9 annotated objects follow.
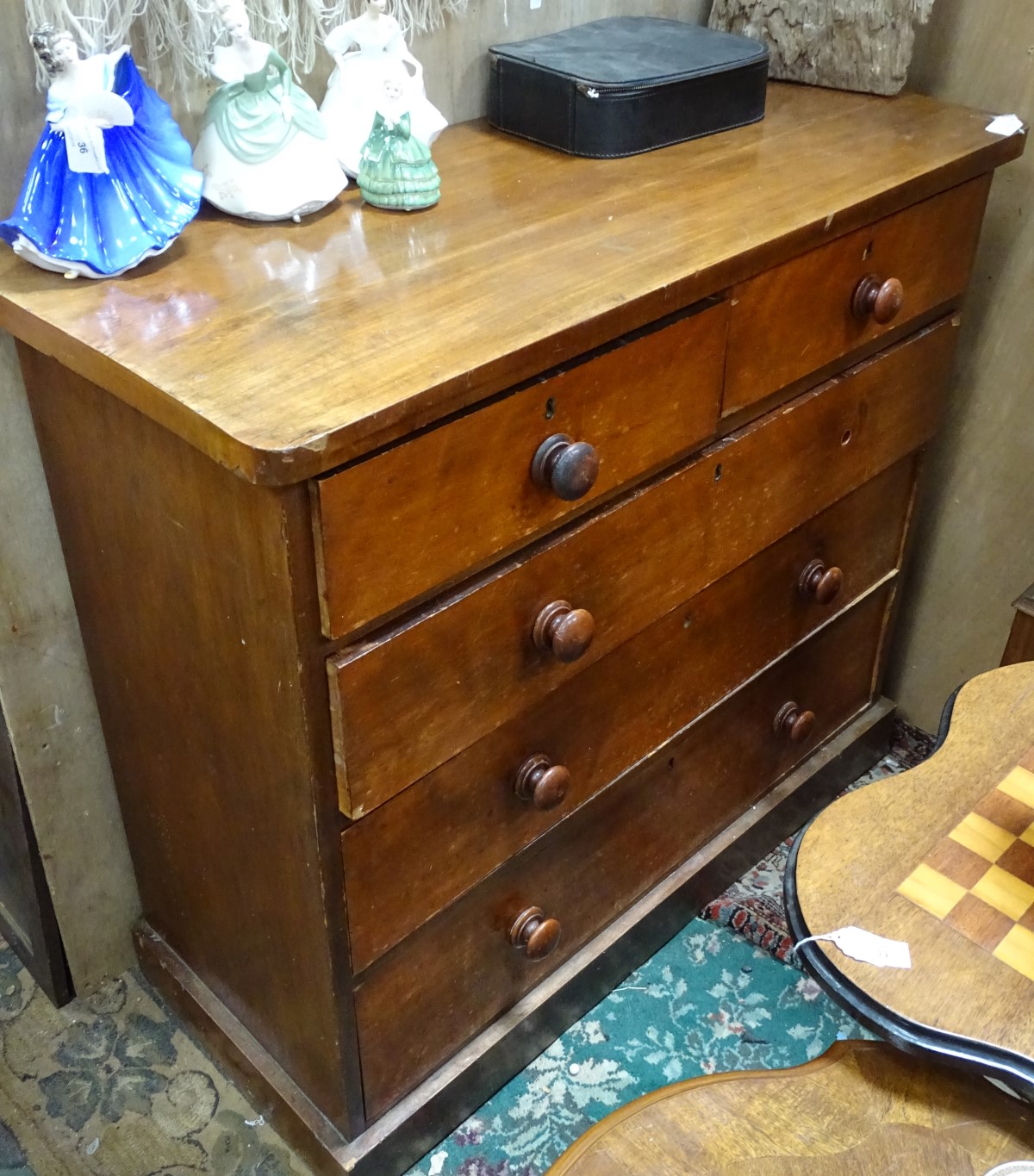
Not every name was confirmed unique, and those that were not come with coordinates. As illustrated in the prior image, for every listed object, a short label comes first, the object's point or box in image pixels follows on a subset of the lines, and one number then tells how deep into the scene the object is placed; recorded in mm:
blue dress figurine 888
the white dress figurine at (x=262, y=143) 981
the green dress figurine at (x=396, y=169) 1041
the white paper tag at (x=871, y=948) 824
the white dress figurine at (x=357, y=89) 1088
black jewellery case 1169
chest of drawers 844
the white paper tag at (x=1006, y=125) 1271
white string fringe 975
